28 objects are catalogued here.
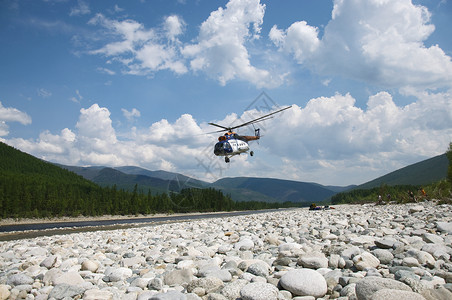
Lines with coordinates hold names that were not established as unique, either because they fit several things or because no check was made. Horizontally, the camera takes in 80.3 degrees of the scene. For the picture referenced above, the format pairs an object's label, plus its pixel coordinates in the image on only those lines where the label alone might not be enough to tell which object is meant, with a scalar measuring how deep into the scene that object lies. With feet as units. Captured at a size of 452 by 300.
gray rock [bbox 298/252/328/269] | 16.51
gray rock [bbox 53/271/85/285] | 16.49
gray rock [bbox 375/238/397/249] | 19.44
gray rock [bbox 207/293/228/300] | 12.17
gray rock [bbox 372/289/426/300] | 9.67
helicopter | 100.73
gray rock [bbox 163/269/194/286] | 15.69
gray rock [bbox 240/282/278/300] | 11.66
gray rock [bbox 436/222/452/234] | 25.21
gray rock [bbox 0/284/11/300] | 14.79
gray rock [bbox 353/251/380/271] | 15.66
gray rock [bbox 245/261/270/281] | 15.74
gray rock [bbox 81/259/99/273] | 20.02
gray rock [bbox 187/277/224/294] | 13.73
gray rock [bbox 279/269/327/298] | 12.37
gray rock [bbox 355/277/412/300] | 10.63
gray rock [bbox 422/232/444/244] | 20.57
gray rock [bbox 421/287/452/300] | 10.41
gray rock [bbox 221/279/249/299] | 12.61
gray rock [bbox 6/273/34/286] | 17.13
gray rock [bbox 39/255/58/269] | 22.50
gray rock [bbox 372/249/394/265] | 17.00
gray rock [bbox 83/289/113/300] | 13.17
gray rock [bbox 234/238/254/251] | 24.54
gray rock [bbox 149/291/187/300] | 11.81
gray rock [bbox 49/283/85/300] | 14.21
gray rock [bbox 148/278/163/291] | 15.16
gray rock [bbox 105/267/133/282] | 17.53
